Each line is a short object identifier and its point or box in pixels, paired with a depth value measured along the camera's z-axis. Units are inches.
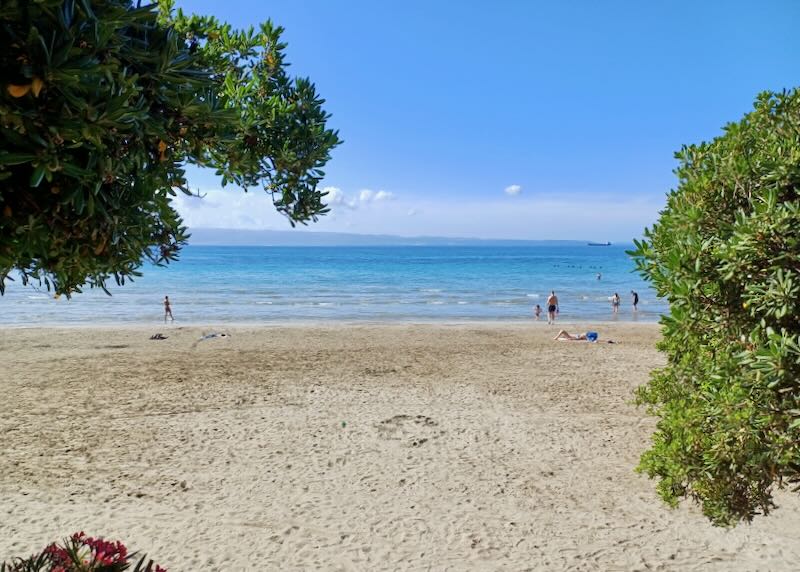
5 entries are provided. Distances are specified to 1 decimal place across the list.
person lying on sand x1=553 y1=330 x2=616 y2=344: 922.4
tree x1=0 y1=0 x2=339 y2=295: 81.6
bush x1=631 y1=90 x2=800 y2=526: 117.0
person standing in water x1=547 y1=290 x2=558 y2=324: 1181.7
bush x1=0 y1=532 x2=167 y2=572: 122.3
